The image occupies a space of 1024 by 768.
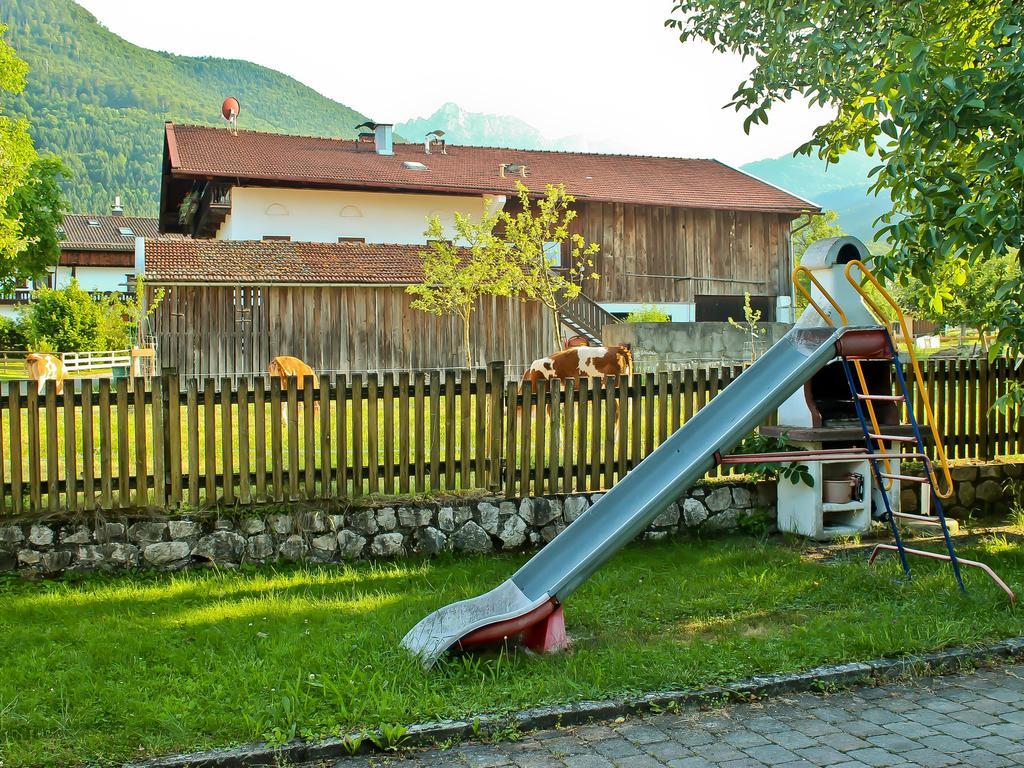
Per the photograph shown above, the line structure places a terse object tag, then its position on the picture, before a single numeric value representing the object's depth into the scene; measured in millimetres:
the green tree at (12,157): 25562
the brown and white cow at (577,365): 14172
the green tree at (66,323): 36406
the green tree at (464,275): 25156
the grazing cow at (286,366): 15805
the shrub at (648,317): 30233
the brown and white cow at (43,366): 23578
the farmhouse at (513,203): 33344
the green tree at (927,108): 6250
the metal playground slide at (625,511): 5230
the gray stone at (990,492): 9305
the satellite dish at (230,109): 41156
